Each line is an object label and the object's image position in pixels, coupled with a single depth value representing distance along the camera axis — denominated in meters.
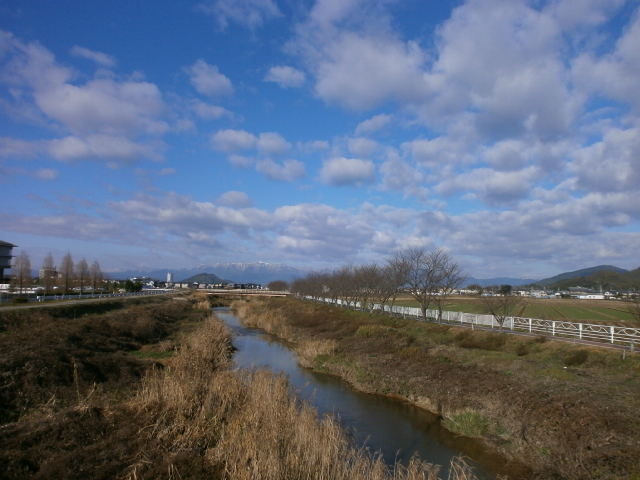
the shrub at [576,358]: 19.45
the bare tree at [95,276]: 82.12
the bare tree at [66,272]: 69.38
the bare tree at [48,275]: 71.06
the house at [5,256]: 74.81
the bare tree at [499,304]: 32.02
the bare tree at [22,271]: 62.04
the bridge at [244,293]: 111.41
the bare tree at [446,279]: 39.53
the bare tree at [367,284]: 53.81
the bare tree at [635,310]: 21.42
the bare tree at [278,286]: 159.65
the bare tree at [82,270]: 76.64
